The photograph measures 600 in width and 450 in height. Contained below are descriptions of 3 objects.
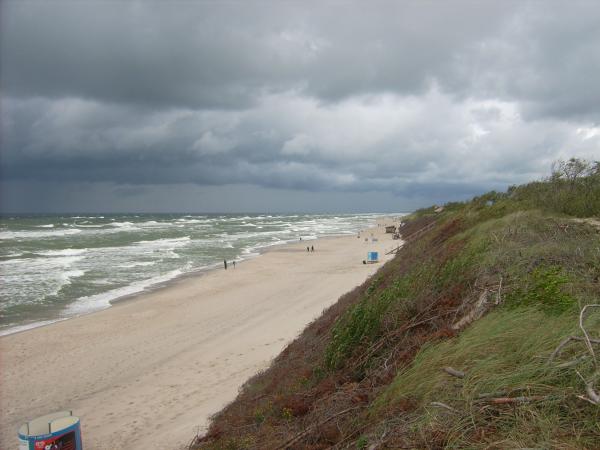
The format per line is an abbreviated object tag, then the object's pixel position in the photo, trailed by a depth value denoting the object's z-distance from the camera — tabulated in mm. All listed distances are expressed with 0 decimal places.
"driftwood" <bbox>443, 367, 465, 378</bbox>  3584
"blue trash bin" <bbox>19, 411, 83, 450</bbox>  5781
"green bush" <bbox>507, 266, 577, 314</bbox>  4422
